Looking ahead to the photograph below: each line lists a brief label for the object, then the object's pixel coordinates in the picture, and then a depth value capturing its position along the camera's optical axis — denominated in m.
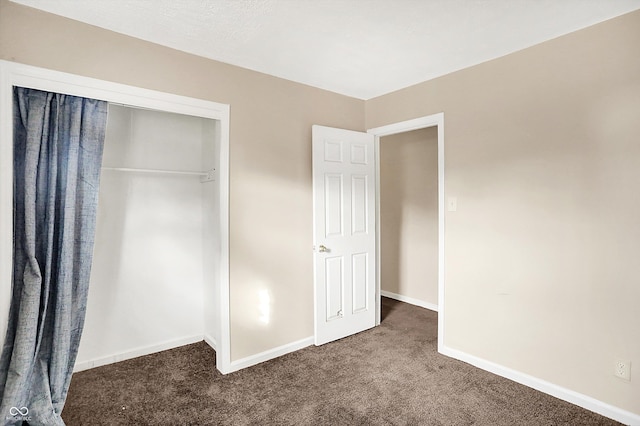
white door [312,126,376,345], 3.36
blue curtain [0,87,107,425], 2.06
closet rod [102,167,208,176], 3.02
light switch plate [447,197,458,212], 3.09
